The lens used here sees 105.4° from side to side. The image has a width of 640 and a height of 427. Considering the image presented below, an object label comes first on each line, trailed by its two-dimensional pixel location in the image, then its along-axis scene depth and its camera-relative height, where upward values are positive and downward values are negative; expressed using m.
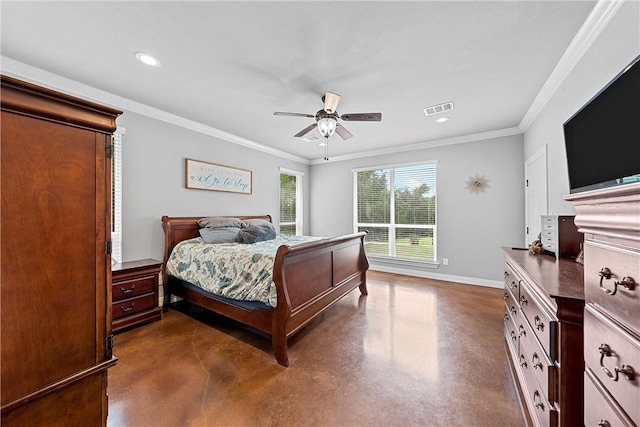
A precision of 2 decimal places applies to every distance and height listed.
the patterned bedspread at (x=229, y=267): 2.26 -0.59
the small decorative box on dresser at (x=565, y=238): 1.70 -0.17
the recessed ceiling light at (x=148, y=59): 2.11 +1.37
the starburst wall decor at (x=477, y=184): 4.11 +0.51
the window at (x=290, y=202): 5.57 +0.27
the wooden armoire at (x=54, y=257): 0.77 -0.16
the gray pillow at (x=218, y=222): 3.64 -0.13
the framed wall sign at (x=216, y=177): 3.71 +0.60
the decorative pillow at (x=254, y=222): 4.01 -0.16
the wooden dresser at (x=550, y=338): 0.97 -0.58
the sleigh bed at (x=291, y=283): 2.10 -0.79
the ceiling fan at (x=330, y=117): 2.46 +1.03
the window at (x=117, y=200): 2.91 +0.16
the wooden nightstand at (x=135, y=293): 2.60 -0.90
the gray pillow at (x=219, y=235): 3.39 -0.31
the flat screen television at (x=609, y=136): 1.14 +0.44
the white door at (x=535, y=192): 2.85 +0.28
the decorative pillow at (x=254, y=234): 3.43 -0.30
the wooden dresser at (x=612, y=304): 0.57 -0.24
